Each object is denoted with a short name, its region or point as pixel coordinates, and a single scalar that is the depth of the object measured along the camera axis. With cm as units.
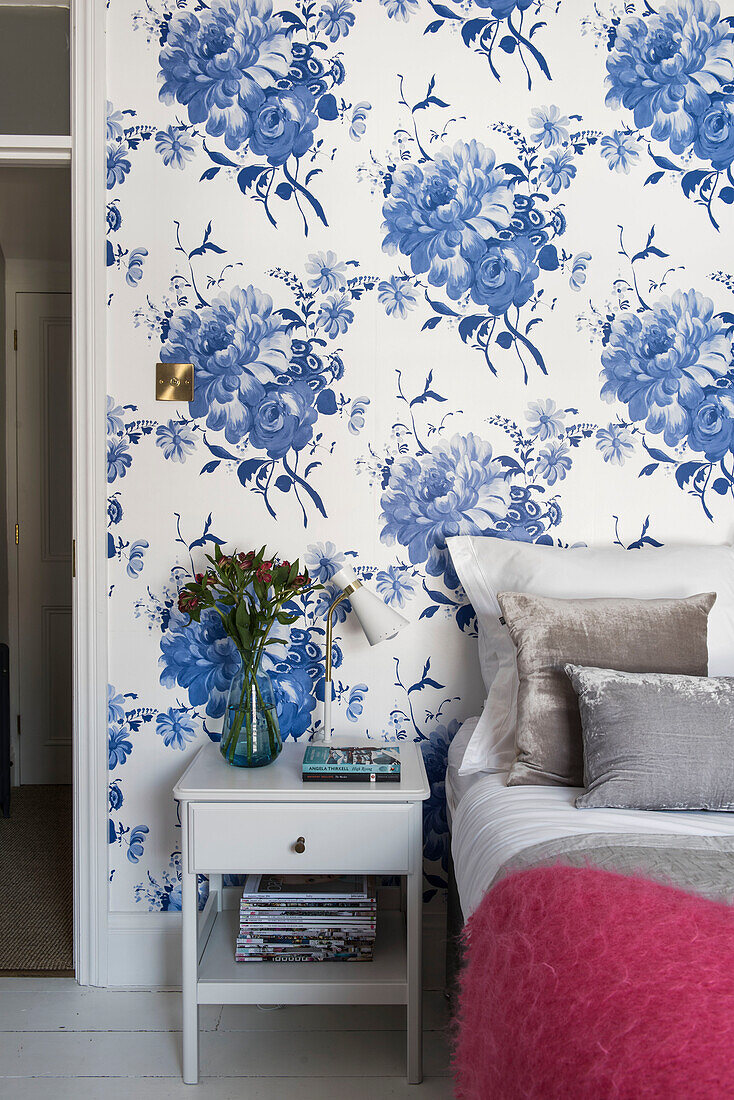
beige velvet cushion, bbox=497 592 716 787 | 161
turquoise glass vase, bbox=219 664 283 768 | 189
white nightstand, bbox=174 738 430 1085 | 175
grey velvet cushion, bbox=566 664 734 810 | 145
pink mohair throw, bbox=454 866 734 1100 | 76
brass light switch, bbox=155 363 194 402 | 209
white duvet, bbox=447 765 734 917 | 136
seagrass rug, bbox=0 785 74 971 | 222
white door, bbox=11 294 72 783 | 367
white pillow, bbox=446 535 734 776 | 180
